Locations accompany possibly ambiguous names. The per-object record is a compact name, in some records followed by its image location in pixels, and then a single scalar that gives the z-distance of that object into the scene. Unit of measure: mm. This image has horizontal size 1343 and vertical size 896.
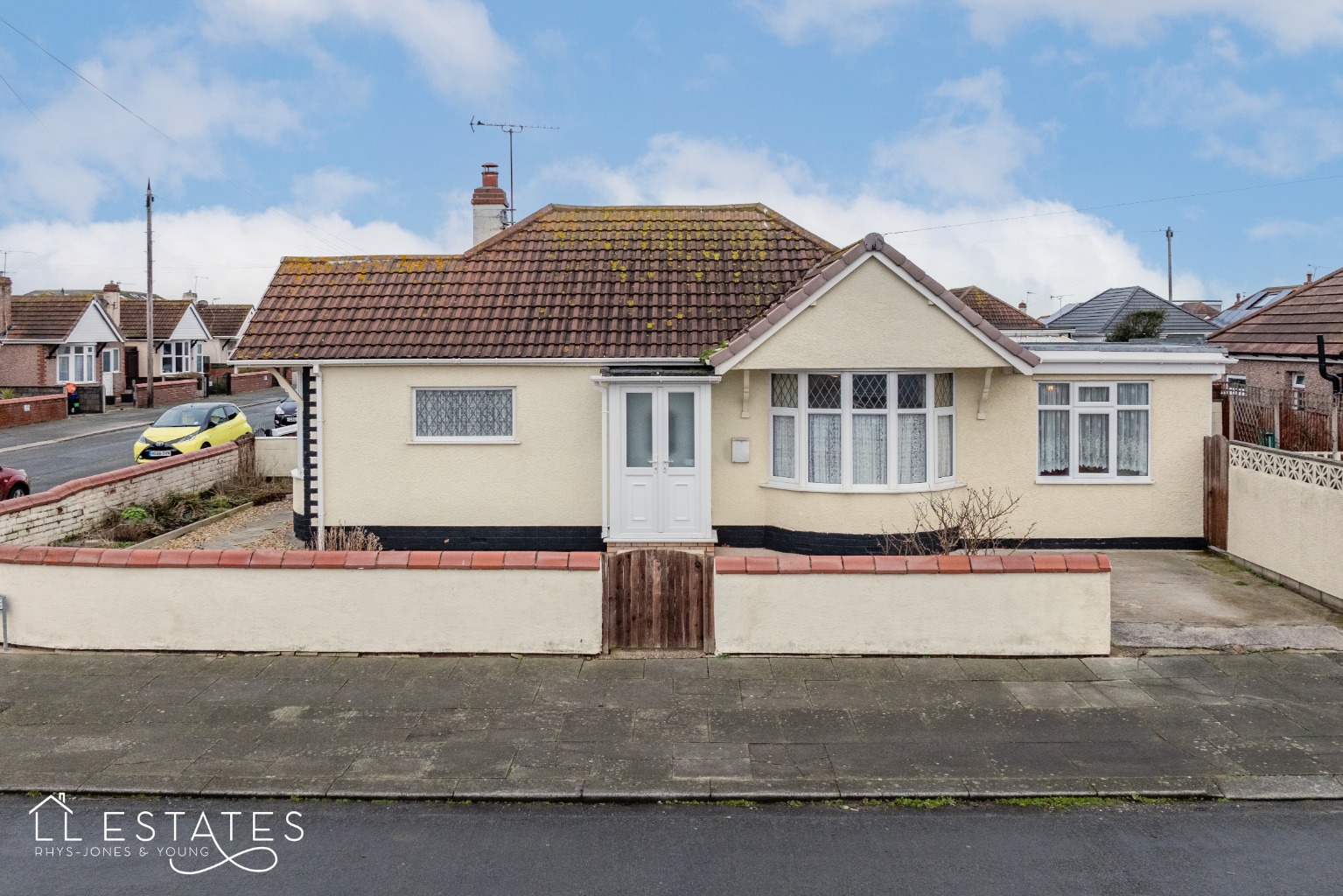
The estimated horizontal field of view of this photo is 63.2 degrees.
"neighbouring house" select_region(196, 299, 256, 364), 60625
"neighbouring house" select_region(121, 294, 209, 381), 50812
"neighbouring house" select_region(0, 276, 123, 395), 43438
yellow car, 24406
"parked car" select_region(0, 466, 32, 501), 19141
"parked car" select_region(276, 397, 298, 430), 32594
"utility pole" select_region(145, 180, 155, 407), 44938
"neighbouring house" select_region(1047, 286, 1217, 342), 37438
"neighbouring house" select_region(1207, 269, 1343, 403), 18391
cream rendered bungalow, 14055
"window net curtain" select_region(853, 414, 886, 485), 14008
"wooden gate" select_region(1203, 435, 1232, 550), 14438
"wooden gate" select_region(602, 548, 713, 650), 10125
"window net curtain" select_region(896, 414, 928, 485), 14047
